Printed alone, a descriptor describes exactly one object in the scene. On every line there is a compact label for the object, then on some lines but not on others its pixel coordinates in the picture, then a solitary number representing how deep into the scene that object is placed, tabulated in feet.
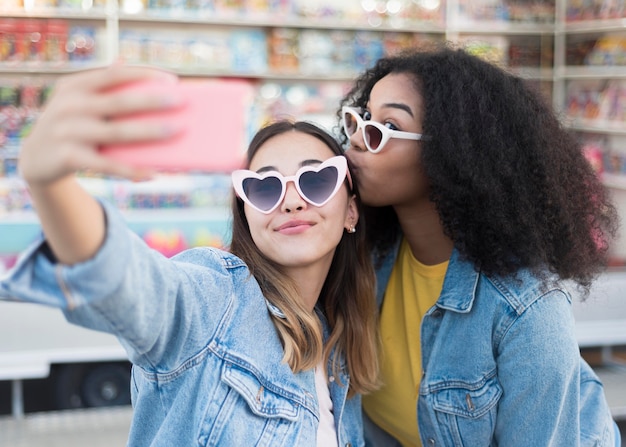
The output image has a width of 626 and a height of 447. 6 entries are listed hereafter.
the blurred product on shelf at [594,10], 16.89
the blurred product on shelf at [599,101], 17.24
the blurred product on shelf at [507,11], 17.83
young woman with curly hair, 5.18
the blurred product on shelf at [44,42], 14.97
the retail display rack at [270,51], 15.15
